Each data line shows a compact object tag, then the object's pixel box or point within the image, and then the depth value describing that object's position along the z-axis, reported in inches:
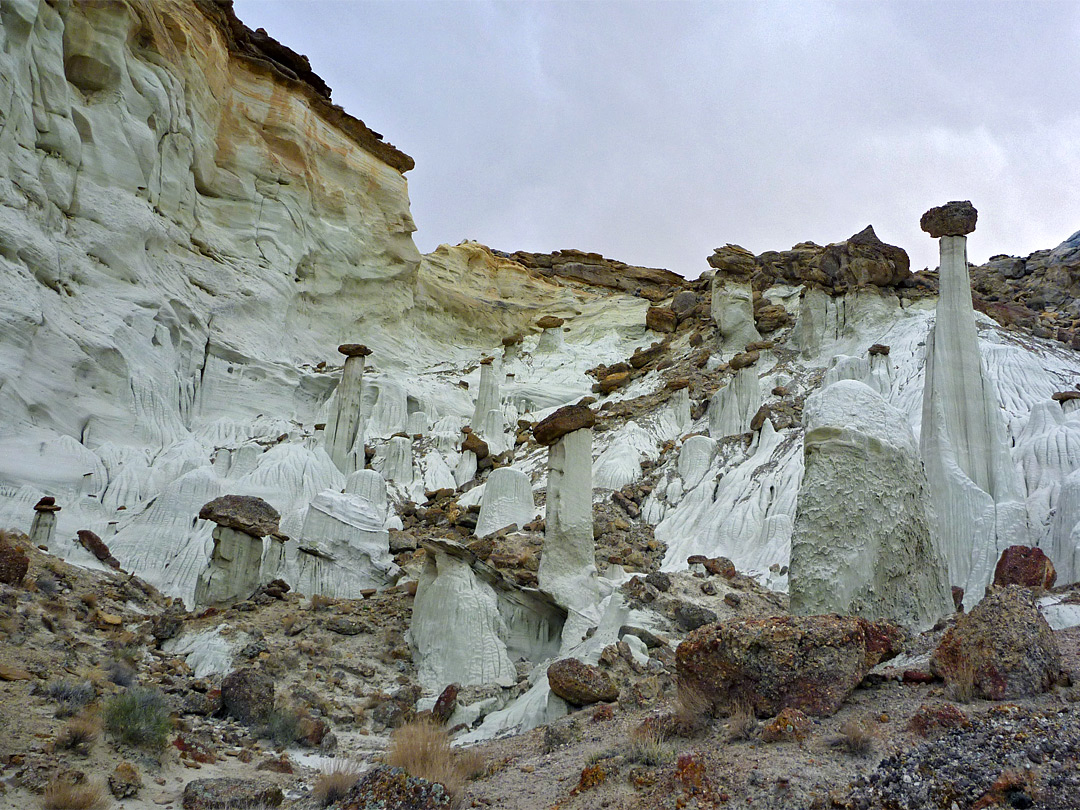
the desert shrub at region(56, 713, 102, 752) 298.0
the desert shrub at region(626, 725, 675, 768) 231.1
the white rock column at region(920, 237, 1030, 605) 602.9
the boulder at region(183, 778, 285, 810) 285.0
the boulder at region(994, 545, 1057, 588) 453.4
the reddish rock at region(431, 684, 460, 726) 488.1
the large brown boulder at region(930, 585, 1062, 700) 216.1
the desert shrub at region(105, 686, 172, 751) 321.7
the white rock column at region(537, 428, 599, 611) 634.8
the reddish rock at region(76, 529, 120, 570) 811.4
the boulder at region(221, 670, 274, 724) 429.1
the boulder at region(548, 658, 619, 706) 393.7
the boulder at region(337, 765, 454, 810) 231.1
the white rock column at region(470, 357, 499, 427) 1622.8
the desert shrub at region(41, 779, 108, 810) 252.2
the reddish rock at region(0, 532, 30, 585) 516.7
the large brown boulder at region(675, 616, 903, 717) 237.1
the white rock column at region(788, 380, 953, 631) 332.2
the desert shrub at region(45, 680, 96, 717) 343.0
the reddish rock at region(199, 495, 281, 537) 714.8
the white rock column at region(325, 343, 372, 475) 1358.3
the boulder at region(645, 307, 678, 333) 2017.7
